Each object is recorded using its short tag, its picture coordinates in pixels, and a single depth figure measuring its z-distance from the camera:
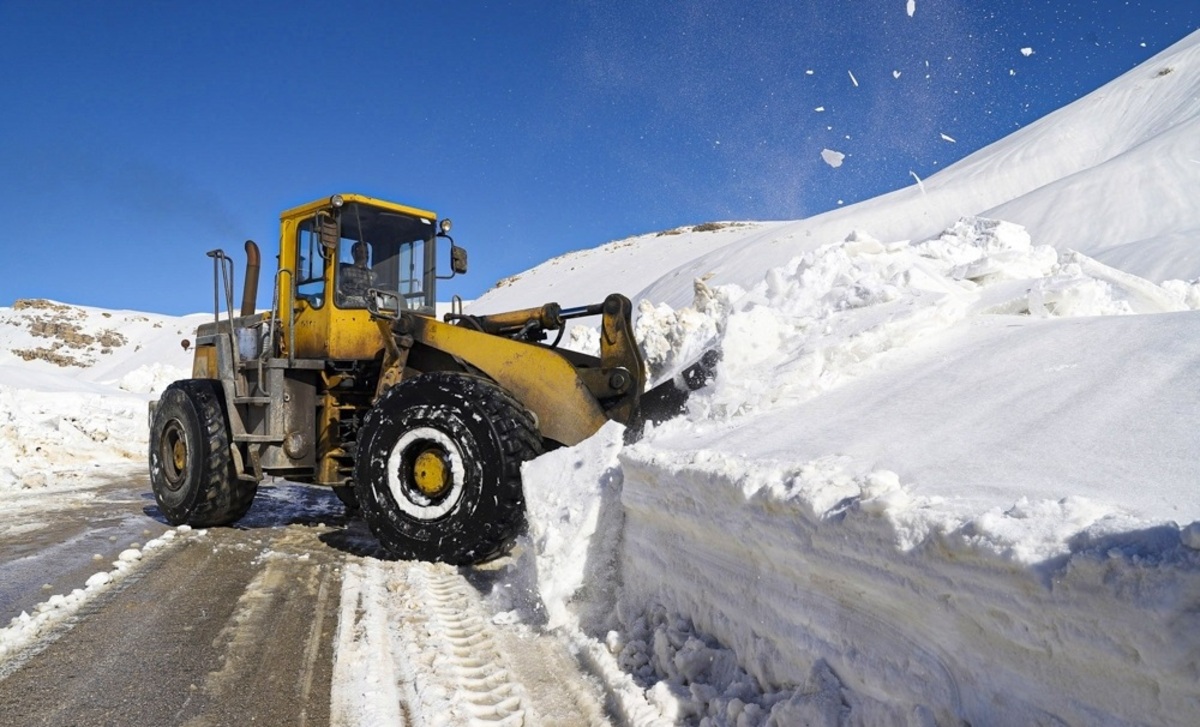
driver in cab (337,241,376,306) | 6.37
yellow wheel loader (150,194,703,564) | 4.88
